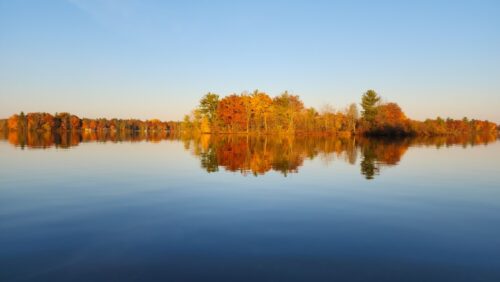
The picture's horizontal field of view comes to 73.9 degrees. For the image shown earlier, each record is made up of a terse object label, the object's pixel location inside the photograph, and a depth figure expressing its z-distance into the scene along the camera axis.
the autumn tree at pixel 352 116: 111.00
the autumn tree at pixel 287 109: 111.71
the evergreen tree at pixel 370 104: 108.44
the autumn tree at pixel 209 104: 125.38
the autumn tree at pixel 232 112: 114.53
